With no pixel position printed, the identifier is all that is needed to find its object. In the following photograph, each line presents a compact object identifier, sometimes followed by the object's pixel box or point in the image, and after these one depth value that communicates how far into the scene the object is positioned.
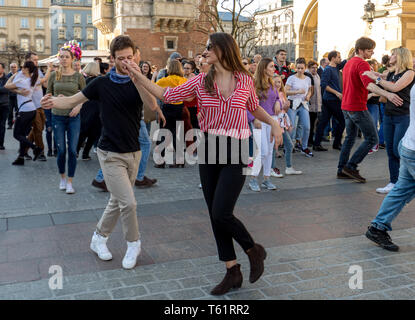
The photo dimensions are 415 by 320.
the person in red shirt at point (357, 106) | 7.85
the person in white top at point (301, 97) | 10.62
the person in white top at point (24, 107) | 10.08
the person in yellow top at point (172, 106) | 9.32
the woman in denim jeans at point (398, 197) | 4.77
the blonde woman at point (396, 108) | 6.83
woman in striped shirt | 3.81
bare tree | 21.42
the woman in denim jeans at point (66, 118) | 7.47
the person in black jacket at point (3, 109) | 12.31
